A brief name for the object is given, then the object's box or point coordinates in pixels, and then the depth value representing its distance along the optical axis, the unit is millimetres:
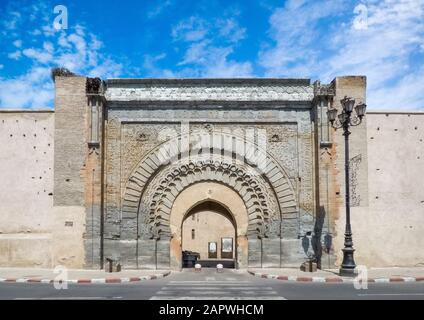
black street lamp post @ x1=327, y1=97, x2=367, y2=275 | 12758
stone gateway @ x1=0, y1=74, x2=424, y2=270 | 14805
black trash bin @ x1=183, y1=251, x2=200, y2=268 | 19419
